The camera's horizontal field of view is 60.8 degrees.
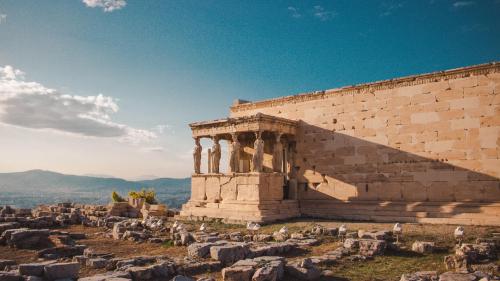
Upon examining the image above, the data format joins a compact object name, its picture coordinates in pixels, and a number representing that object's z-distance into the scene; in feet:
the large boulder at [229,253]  29.22
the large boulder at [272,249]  30.68
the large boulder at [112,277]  22.50
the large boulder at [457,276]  22.08
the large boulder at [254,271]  23.35
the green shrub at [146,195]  83.98
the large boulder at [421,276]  22.41
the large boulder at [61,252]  34.87
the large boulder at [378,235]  35.35
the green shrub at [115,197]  87.06
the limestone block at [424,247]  31.68
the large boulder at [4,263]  29.17
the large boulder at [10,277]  23.64
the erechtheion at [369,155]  47.85
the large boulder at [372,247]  30.83
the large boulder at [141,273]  24.91
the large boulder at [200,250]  30.78
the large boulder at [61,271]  24.17
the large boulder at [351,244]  32.81
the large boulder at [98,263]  29.32
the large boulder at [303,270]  24.62
